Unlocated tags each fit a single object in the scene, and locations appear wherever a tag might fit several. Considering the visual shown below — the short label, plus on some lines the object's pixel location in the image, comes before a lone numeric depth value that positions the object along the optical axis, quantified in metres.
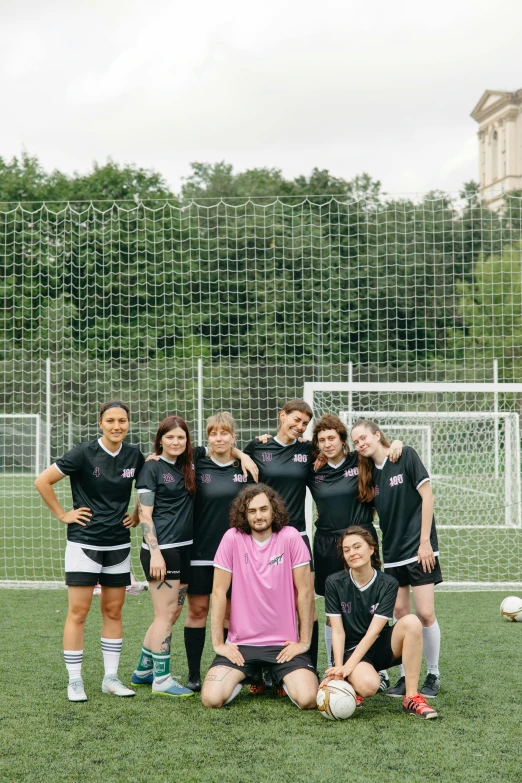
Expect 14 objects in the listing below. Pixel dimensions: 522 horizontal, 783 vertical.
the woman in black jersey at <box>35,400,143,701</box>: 4.46
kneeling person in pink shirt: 4.41
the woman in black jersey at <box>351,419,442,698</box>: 4.48
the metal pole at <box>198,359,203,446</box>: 15.20
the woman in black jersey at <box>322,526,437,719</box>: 4.19
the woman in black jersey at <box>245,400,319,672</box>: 4.69
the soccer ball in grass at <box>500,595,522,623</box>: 6.44
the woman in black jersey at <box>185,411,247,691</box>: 4.73
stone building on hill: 51.50
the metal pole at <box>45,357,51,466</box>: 14.95
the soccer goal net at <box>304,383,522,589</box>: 8.91
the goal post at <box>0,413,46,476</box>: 20.75
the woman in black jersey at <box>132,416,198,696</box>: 4.53
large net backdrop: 13.64
